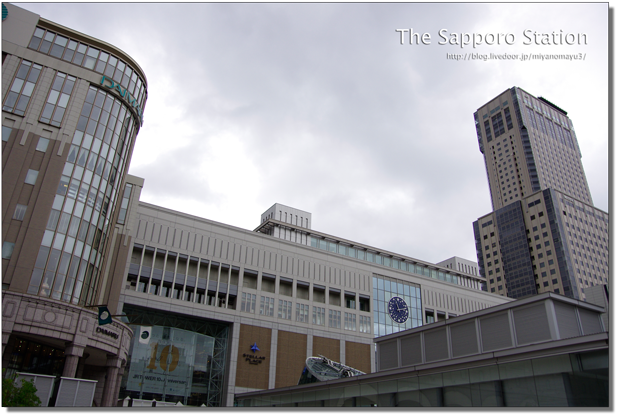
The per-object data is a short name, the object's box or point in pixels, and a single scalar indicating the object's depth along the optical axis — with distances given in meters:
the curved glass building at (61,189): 34.03
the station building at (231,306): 51.59
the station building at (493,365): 17.64
